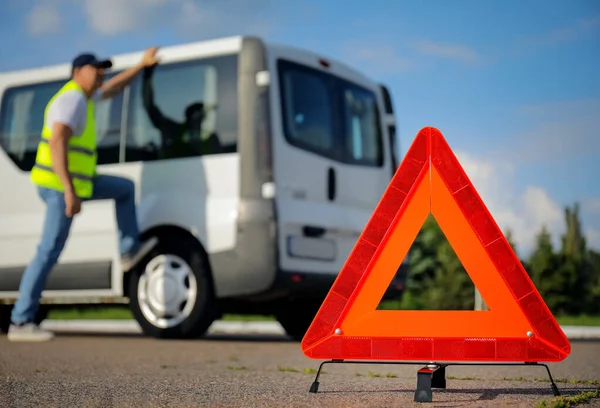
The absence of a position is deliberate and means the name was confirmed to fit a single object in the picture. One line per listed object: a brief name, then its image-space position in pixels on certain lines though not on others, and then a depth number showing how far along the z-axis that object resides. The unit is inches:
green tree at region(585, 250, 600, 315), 1721.2
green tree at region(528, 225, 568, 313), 1641.2
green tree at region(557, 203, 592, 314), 1669.5
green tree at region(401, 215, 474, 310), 1858.9
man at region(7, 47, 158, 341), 335.3
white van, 343.3
